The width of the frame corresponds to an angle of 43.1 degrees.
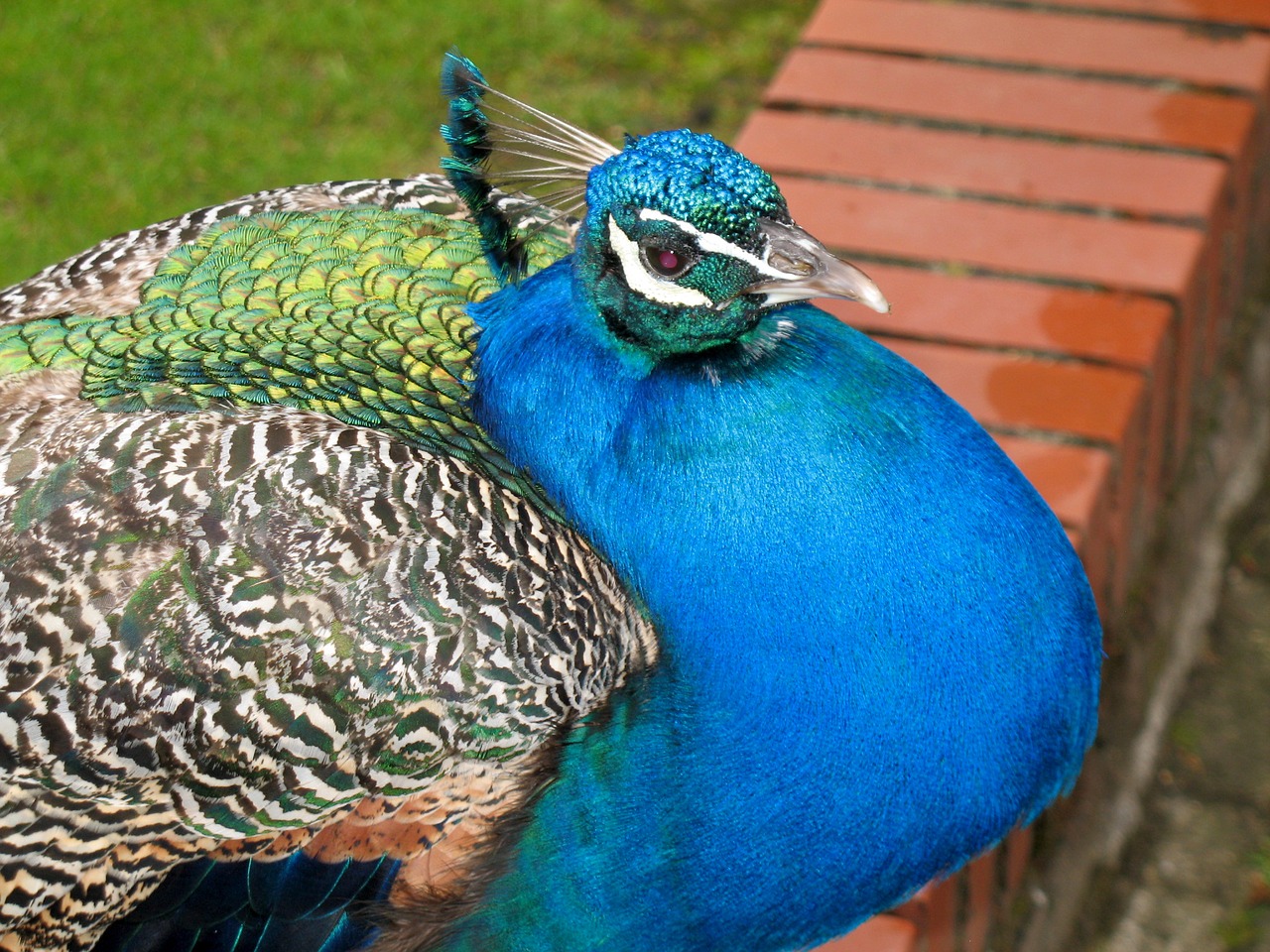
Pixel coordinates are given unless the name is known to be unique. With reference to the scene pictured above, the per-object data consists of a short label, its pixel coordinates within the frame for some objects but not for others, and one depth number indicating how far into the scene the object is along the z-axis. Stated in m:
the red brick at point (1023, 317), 2.57
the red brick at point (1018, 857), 2.34
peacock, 1.62
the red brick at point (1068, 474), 2.34
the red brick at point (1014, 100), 2.89
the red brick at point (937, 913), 2.07
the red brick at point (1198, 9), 3.10
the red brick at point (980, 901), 2.22
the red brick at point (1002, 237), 2.68
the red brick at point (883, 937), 2.05
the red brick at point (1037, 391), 2.46
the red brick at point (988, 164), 2.80
